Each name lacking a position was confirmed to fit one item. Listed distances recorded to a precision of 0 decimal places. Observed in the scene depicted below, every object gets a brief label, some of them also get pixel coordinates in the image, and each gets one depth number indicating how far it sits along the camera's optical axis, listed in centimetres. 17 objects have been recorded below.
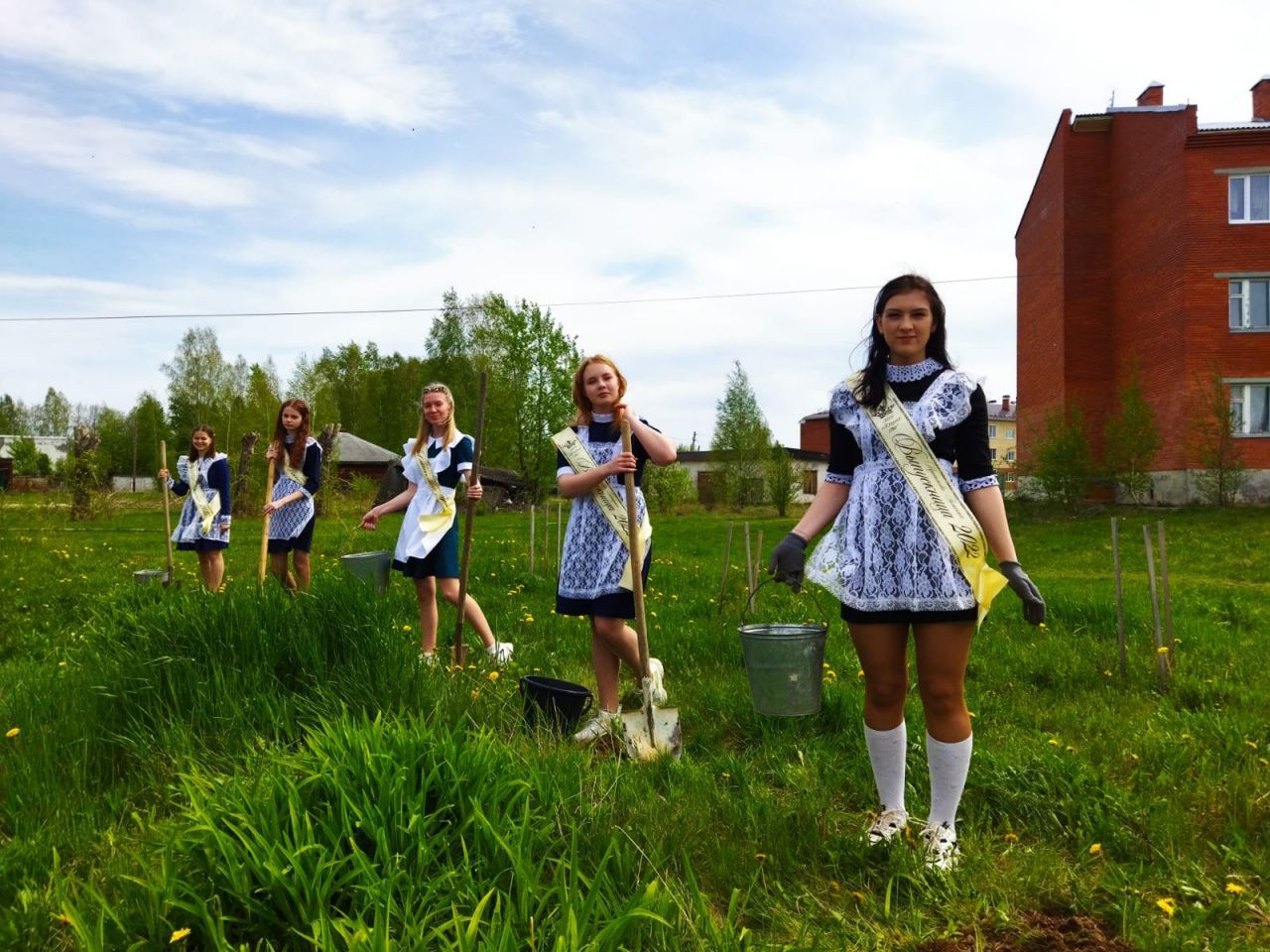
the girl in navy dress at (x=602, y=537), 446
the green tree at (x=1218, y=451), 2159
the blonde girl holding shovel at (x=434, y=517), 599
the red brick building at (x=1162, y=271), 2372
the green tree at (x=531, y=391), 3503
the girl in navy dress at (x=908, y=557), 302
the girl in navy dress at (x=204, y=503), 839
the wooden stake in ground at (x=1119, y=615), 546
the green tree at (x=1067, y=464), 2244
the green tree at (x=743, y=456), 3972
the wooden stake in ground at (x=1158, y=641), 523
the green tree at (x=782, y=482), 3244
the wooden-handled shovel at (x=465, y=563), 526
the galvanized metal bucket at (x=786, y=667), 376
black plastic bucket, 410
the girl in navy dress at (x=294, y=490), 763
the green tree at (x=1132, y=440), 2242
